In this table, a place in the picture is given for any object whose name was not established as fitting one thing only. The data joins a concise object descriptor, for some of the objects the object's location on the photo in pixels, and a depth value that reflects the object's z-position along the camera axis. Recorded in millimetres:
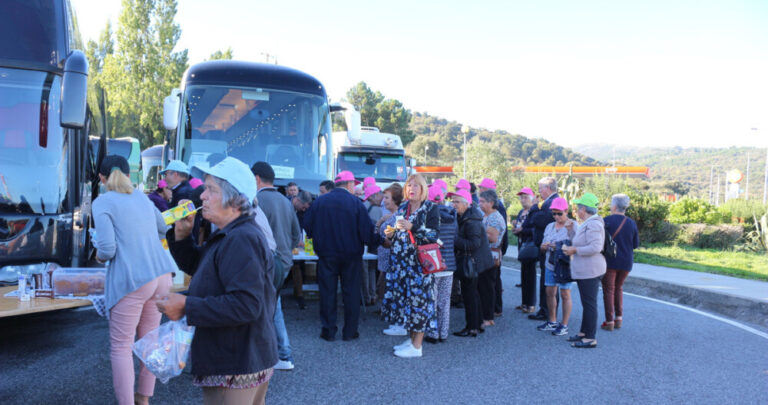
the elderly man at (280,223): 5332
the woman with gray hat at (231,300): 2404
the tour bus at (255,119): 8773
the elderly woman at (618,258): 7098
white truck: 18172
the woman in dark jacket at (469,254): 6695
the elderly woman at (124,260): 3729
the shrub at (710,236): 16844
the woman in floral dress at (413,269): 5945
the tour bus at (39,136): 5293
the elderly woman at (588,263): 6387
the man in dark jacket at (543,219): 7680
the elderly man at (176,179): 6648
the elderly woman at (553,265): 6918
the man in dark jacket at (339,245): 6453
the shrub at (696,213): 18750
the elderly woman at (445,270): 6453
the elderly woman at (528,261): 7945
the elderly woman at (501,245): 8039
